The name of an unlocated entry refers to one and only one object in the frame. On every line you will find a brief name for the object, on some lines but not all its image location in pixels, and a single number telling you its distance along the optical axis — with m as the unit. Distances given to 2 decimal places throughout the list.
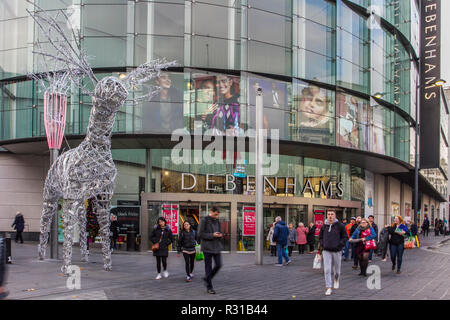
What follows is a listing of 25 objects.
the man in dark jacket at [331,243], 10.03
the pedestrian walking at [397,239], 13.50
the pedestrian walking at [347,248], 17.74
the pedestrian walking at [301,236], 22.00
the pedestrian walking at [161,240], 12.20
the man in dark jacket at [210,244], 10.00
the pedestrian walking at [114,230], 20.72
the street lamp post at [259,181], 16.75
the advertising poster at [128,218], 22.59
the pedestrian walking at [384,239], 14.54
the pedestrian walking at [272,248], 21.19
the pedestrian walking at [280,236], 16.31
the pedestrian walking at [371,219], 15.77
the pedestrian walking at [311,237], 23.16
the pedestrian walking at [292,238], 21.12
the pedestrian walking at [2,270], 5.39
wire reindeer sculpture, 12.64
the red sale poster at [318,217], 26.29
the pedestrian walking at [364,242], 13.23
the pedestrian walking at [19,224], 23.28
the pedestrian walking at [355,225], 16.88
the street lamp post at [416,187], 26.45
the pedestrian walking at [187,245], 11.69
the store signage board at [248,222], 23.78
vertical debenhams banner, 33.03
